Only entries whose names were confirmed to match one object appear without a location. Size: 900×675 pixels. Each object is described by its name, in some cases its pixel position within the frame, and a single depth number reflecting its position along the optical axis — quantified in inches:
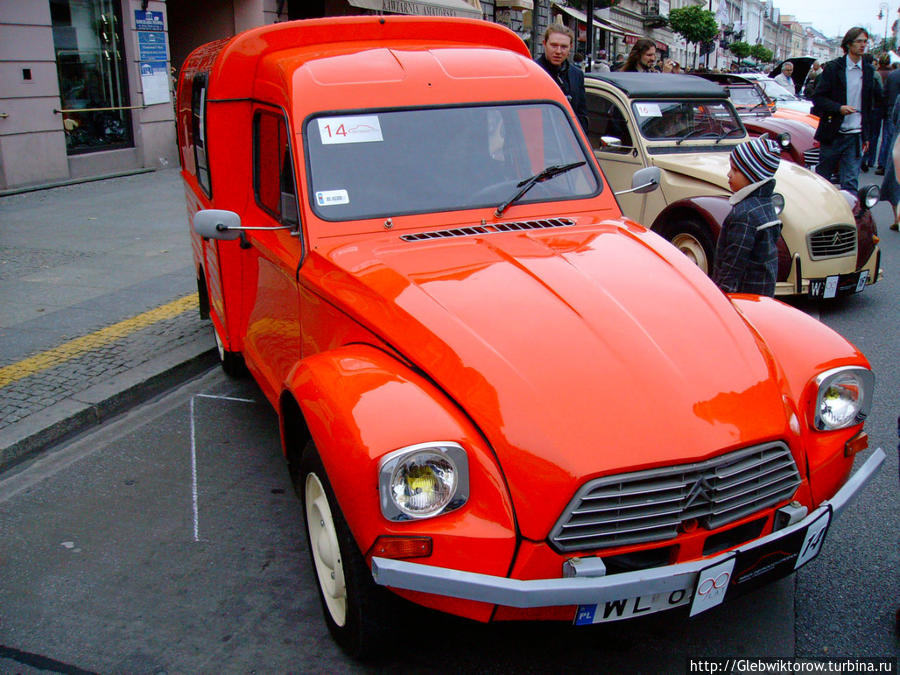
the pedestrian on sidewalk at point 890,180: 313.0
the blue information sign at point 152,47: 583.5
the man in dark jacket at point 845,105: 402.6
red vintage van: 91.2
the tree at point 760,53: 3472.0
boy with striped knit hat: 185.9
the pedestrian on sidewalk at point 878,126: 514.6
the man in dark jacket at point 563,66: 295.3
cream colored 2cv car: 262.1
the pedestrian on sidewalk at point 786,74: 936.8
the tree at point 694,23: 2191.2
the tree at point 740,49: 3117.6
